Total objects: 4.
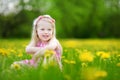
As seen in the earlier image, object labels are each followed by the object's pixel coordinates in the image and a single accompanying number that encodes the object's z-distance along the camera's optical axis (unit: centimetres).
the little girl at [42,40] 446
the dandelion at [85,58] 319
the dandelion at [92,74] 269
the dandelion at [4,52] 387
